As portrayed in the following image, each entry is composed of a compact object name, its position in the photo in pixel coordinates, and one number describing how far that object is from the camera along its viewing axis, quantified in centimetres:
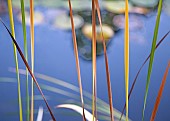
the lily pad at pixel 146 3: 570
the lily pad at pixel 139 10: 560
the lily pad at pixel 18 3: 538
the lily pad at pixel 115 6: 559
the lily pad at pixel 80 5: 552
